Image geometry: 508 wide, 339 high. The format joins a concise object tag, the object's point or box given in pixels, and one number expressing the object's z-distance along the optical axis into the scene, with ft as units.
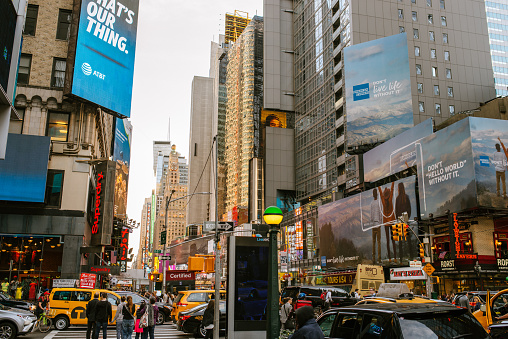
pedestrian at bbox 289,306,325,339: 21.03
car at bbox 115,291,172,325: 89.60
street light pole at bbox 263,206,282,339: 35.53
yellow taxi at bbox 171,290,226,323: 76.94
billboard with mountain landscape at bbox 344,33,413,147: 203.41
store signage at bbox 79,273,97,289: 94.68
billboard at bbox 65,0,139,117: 124.57
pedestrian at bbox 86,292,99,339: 53.47
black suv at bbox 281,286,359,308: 88.02
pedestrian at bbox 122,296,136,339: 51.00
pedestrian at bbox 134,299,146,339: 52.70
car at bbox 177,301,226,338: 68.08
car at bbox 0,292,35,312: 74.59
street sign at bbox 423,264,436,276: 90.22
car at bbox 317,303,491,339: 21.40
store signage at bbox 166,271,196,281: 163.94
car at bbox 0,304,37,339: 57.21
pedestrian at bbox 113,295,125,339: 53.16
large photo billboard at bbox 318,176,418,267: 168.86
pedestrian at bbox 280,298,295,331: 65.56
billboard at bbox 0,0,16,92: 46.70
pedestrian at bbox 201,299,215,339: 54.19
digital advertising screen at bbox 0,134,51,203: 111.86
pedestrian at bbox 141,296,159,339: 52.69
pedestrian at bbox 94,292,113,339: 52.85
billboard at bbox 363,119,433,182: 171.73
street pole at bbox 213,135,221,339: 49.36
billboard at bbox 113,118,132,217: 262.06
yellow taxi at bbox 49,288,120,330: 76.43
